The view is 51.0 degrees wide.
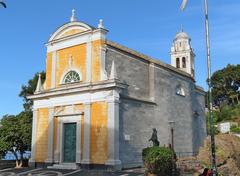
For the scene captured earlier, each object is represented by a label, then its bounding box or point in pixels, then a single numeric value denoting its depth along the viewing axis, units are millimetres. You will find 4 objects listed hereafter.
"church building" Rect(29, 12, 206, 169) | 15442
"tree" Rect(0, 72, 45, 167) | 18476
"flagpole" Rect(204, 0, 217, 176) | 10063
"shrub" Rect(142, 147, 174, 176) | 12615
